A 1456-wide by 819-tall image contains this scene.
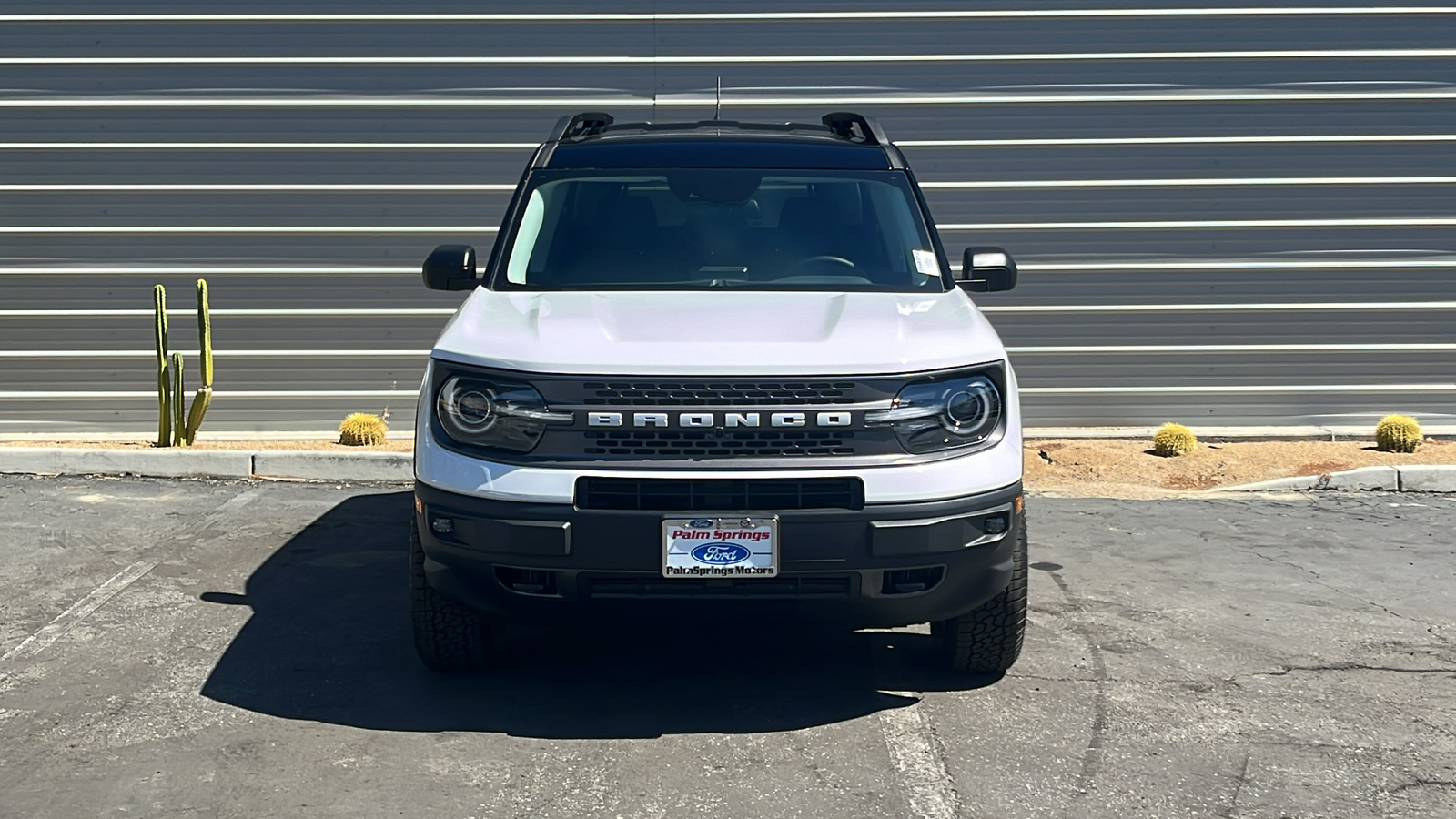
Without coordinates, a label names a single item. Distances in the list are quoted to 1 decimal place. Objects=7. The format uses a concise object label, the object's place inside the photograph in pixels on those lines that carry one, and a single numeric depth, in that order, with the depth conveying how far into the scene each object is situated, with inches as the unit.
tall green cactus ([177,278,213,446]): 395.3
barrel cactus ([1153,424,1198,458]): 420.2
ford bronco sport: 184.2
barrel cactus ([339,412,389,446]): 416.8
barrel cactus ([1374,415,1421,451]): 418.9
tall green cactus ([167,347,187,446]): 408.2
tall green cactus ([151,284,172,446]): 396.2
